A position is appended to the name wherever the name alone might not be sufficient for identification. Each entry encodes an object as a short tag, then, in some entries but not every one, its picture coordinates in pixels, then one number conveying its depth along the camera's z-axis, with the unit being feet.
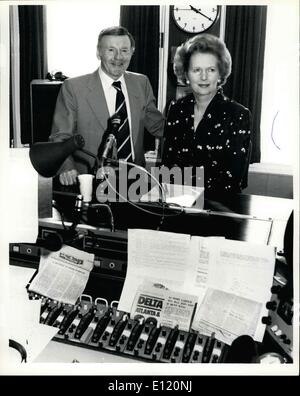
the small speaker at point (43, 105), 10.33
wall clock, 11.50
